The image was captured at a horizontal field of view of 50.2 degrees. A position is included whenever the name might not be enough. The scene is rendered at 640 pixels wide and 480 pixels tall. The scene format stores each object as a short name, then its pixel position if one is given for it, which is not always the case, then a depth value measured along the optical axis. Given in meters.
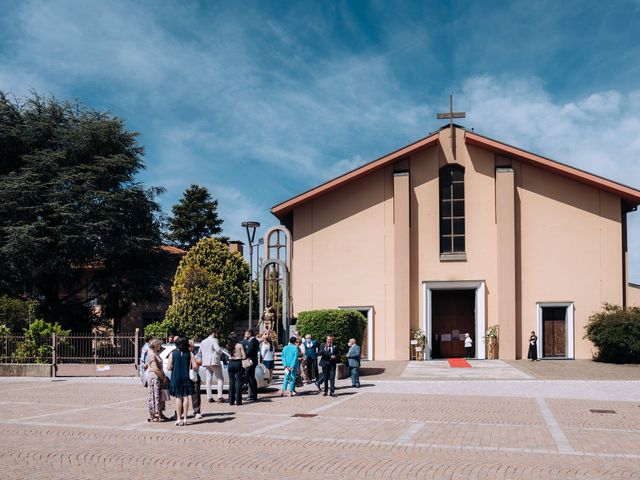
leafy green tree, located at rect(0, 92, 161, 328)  31.34
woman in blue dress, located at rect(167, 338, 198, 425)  11.92
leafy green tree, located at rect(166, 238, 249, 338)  31.58
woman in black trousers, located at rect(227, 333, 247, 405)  15.05
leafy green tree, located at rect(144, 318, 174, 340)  27.58
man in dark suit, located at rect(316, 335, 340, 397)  16.83
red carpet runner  26.64
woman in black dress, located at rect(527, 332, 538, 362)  28.14
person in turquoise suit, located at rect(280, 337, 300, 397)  16.86
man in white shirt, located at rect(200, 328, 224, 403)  14.91
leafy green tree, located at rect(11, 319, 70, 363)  24.91
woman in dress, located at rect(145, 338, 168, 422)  12.43
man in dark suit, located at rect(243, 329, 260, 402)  15.88
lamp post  26.25
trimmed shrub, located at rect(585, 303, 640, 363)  26.44
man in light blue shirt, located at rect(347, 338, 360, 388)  19.16
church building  29.38
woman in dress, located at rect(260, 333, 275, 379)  18.16
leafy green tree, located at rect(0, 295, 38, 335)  29.50
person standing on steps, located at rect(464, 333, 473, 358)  29.92
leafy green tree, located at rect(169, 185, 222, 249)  54.00
